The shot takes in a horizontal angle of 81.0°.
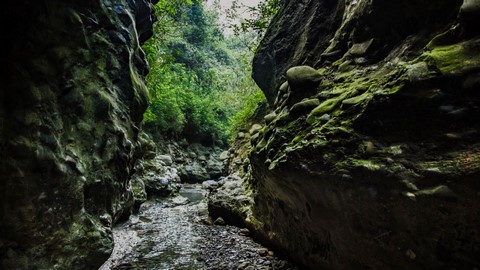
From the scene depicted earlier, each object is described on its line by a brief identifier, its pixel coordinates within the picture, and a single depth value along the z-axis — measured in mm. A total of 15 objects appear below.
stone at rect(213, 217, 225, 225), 7532
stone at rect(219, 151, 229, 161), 14172
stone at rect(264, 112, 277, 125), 5733
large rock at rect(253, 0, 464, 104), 3434
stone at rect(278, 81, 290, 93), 5734
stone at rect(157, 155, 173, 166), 14370
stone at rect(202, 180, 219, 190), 9454
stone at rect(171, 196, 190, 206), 10771
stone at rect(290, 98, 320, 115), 4297
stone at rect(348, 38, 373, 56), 4199
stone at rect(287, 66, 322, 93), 4699
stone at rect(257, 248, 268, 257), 5141
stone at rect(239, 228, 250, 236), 6527
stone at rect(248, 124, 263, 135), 9305
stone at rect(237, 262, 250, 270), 4585
